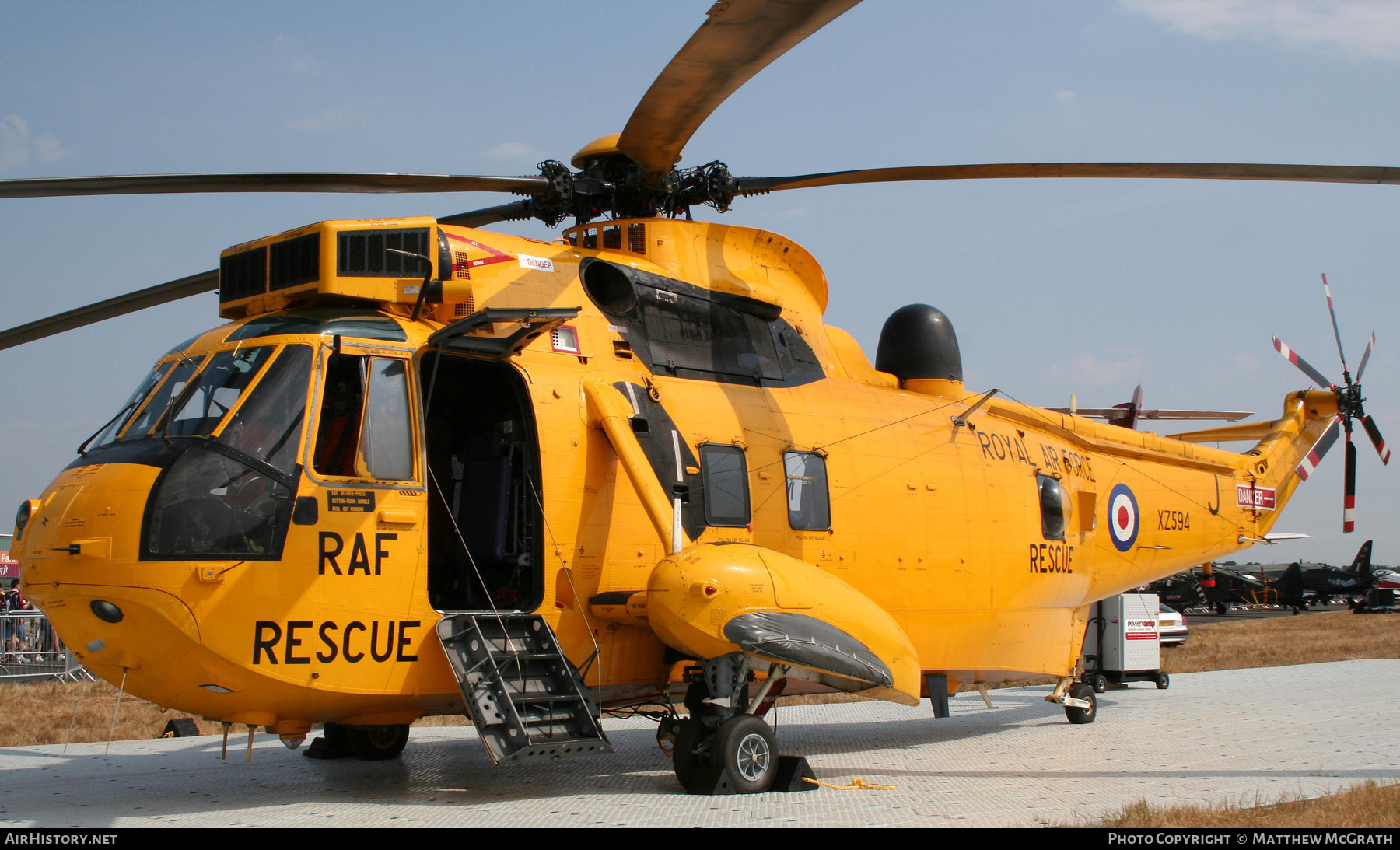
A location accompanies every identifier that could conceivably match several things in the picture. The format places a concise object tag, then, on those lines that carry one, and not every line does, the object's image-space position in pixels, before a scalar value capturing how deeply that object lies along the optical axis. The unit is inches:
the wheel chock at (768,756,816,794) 326.6
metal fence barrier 743.1
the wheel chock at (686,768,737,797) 312.3
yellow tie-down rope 332.5
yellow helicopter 272.2
